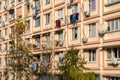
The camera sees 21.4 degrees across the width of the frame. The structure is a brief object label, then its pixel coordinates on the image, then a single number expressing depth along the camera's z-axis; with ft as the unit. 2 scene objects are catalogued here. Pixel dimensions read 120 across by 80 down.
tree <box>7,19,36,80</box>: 96.17
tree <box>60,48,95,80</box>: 68.03
